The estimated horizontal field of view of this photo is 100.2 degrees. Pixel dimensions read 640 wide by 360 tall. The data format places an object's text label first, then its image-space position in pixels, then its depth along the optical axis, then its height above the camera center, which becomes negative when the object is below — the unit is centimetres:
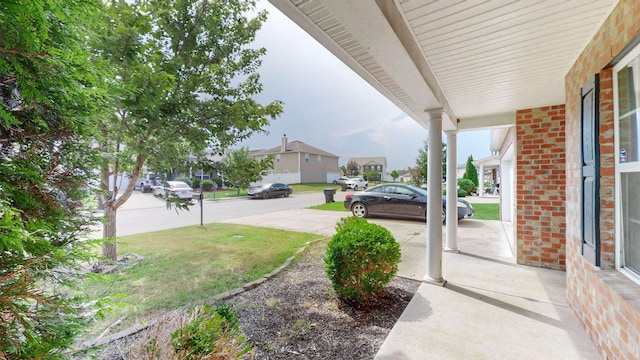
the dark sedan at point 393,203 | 884 -76
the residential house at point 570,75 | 185 +101
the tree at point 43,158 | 98 +11
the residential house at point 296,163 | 3394 +239
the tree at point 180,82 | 290 +137
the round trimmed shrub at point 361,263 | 302 -94
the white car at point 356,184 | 2808 -32
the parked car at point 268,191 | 1880 -69
